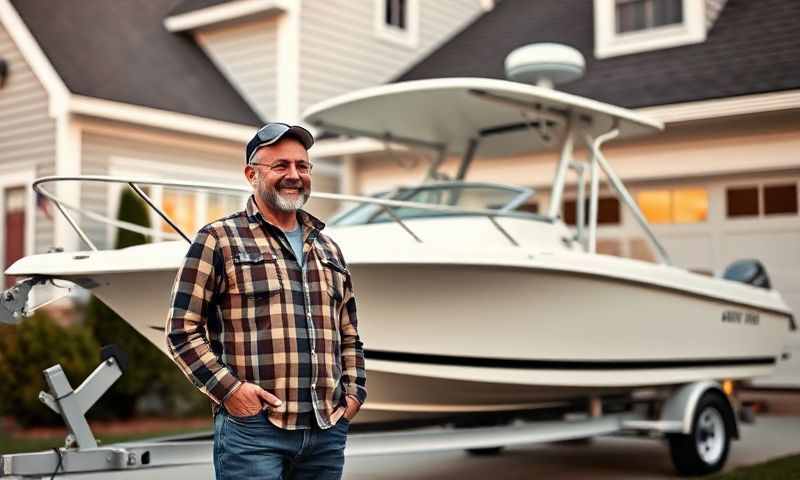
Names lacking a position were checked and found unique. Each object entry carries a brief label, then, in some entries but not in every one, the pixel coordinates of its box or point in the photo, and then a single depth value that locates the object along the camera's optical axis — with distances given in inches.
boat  203.5
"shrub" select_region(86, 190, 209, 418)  412.5
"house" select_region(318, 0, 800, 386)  396.2
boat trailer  173.6
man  113.8
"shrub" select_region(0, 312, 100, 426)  386.6
